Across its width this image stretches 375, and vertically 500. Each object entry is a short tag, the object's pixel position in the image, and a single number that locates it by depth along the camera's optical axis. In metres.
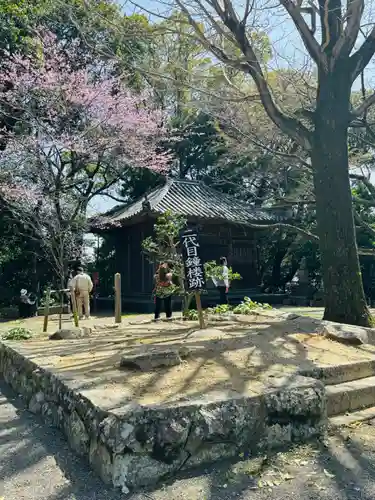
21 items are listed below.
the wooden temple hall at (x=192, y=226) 15.88
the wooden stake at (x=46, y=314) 7.78
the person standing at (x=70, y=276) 14.81
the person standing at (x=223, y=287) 10.97
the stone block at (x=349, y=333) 5.31
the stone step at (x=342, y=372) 4.07
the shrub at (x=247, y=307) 8.08
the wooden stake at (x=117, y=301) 9.08
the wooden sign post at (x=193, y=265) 6.21
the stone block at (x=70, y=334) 6.46
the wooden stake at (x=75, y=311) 7.78
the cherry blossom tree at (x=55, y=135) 14.73
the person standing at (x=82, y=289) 10.62
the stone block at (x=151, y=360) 3.99
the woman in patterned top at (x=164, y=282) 8.31
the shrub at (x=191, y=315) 8.13
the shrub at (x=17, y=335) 6.85
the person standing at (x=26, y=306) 14.70
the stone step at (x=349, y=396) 3.93
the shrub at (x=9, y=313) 15.12
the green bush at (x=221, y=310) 8.55
